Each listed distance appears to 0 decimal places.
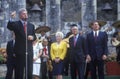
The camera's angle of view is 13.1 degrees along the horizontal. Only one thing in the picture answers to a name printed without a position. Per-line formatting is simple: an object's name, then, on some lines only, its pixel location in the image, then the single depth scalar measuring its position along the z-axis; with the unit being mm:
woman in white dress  15805
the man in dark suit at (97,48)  14703
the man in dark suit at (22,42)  12914
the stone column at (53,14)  23875
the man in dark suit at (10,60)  14734
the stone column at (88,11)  23969
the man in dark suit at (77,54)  14547
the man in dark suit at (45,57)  16219
